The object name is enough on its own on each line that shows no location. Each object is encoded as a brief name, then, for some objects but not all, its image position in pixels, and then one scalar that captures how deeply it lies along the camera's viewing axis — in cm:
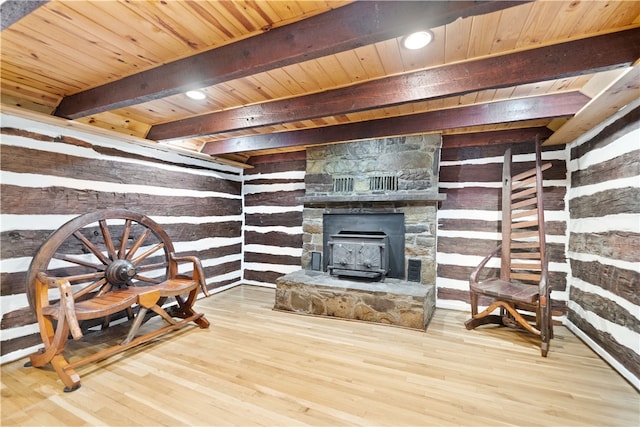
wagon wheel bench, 199
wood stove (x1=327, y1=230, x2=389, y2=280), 342
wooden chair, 245
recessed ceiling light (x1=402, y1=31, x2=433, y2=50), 158
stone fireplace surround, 304
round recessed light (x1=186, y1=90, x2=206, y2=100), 235
